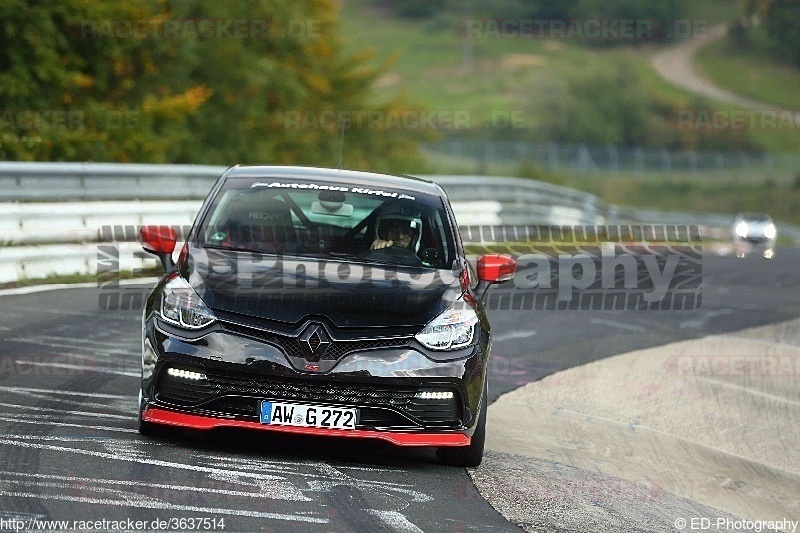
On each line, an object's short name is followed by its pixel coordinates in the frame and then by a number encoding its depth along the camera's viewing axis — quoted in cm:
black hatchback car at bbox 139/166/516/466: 1357
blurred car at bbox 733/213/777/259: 8631
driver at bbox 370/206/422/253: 1628
